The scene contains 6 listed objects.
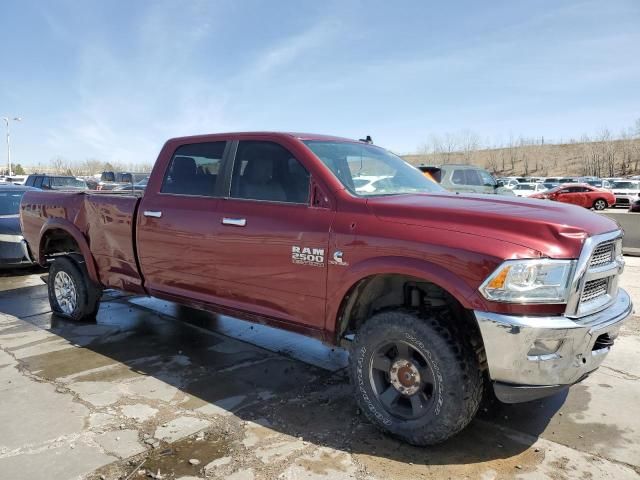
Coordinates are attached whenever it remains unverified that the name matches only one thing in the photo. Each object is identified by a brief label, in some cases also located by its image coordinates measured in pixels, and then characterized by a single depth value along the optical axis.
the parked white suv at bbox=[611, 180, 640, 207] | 32.28
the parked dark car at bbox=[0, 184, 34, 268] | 8.66
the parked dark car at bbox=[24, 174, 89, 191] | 19.33
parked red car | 30.05
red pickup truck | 2.78
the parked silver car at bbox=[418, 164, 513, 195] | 14.68
